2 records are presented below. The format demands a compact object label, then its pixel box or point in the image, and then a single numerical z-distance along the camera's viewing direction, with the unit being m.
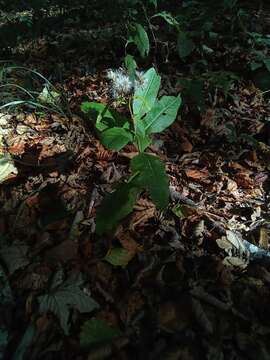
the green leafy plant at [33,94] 0.66
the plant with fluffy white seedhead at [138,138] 0.41
